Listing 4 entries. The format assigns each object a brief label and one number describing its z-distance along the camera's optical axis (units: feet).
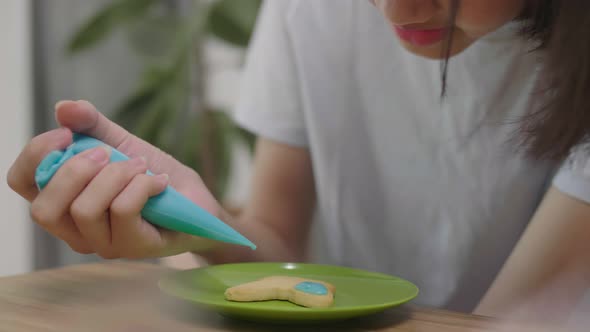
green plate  1.40
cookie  1.49
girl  2.08
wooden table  1.41
